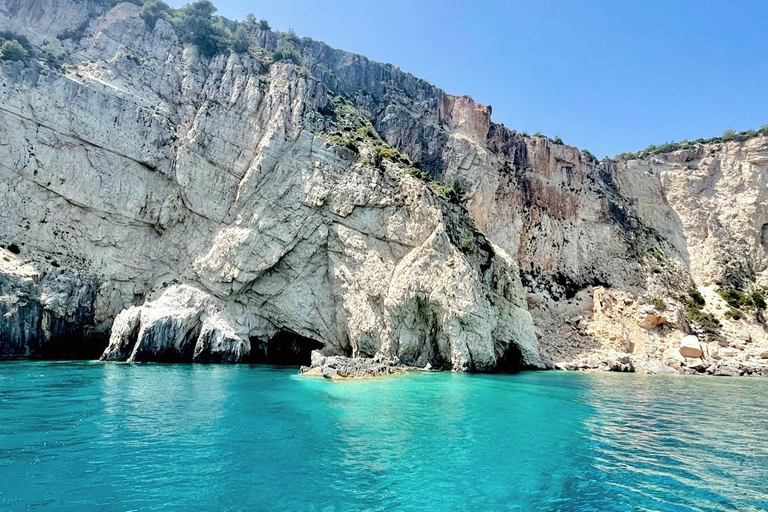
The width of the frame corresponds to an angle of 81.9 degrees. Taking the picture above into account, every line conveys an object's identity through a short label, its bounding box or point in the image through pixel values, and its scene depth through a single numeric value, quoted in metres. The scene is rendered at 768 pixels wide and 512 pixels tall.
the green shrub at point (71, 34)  40.84
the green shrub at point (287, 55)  47.31
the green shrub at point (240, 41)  43.81
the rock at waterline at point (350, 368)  26.09
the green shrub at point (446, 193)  35.62
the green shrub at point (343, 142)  37.44
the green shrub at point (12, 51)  35.06
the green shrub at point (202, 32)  43.25
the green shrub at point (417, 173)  36.41
